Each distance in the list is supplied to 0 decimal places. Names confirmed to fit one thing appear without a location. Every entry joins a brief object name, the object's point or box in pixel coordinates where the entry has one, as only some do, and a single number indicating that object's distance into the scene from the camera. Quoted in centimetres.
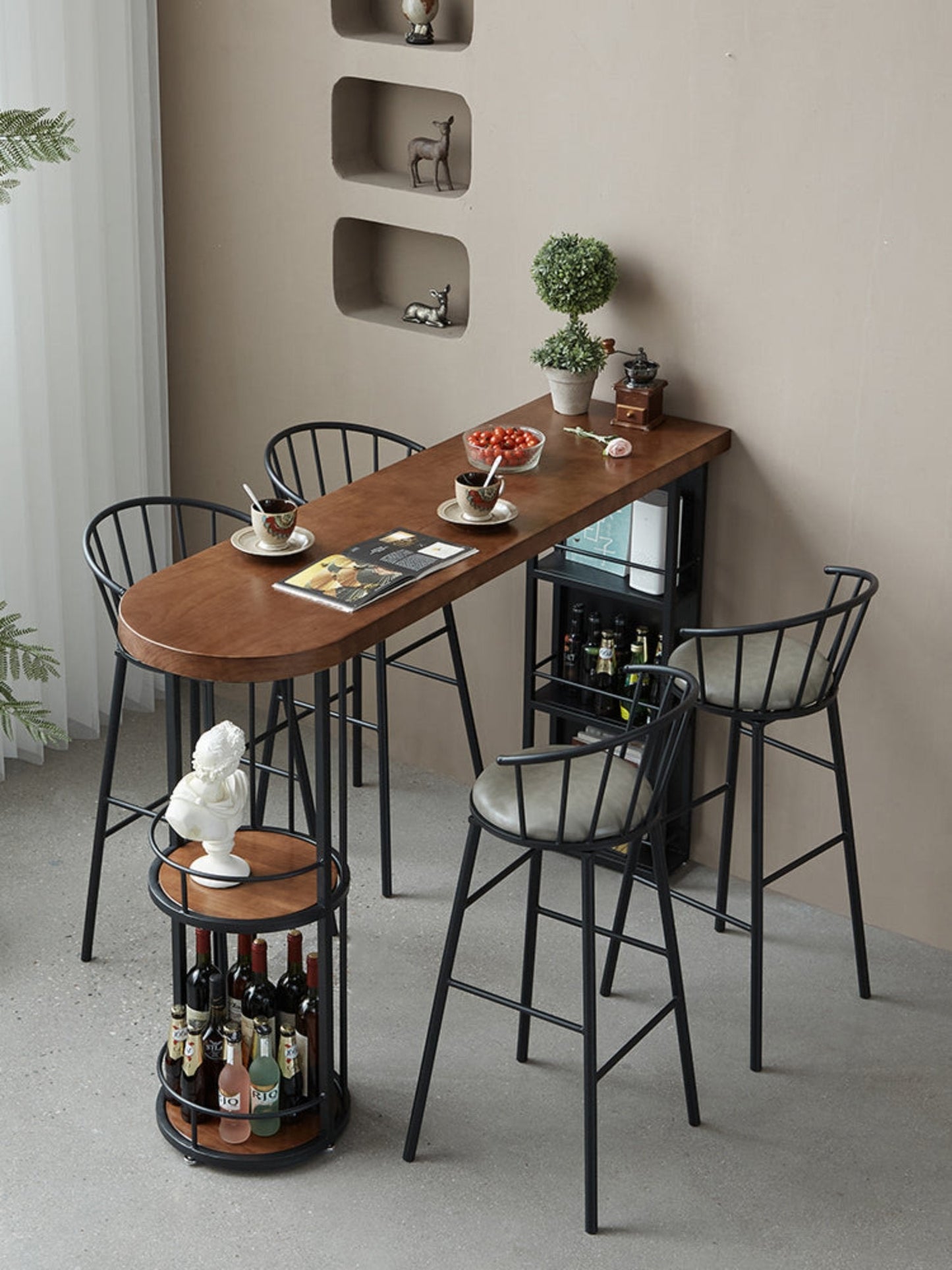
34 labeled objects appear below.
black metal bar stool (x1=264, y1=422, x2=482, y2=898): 392
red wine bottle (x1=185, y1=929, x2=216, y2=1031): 310
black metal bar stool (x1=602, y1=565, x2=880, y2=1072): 330
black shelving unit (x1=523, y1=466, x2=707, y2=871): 381
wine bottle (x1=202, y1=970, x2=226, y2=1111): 306
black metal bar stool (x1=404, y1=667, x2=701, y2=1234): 286
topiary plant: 369
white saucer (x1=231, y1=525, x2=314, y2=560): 311
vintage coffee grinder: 374
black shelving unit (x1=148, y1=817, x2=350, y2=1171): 295
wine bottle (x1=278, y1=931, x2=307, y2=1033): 310
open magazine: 294
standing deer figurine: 406
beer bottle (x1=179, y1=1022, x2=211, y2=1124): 310
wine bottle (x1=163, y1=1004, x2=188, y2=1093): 311
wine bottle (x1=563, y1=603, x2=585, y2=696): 401
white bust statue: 292
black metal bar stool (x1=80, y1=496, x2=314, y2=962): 320
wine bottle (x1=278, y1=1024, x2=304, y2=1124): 308
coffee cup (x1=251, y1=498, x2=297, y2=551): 308
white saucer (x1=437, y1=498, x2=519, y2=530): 326
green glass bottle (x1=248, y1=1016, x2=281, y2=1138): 306
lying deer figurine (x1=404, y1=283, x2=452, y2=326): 422
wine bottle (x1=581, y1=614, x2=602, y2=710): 401
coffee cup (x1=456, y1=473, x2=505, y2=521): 323
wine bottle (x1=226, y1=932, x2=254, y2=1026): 309
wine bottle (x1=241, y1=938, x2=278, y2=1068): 306
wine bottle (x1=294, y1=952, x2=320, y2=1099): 312
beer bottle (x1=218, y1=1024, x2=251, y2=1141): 305
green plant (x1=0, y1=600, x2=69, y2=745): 295
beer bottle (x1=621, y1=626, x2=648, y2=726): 392
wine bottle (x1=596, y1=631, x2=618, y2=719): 394
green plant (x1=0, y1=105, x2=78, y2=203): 284
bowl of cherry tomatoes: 351
